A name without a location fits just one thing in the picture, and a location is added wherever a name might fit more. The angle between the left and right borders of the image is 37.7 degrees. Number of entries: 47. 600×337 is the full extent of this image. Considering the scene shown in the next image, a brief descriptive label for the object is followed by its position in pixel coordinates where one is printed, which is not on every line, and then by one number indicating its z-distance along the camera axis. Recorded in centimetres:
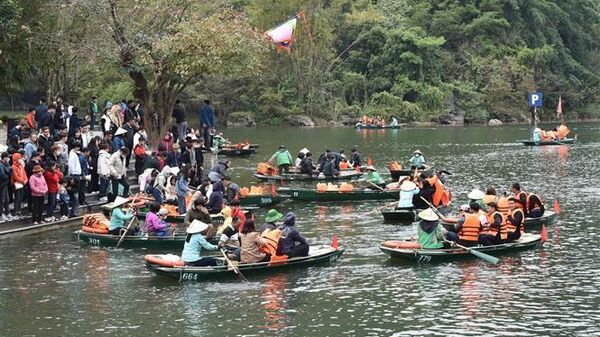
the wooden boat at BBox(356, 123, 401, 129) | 7931
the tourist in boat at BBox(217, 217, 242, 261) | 2016
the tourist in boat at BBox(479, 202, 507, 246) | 2194
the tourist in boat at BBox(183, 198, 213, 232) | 2302
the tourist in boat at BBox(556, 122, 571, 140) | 5847
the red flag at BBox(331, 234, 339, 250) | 2181
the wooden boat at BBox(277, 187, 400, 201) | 3228
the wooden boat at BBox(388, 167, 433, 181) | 3892
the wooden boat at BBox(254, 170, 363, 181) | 3866
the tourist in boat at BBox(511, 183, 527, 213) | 2519
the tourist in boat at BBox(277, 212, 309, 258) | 2062
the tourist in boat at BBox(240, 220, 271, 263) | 2003
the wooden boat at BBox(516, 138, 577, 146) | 5716
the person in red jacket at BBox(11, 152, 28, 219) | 2397
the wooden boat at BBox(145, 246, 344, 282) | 1942
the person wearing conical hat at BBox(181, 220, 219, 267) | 1953
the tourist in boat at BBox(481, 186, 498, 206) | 2428
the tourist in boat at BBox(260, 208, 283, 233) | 2056
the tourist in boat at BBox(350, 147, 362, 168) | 4112
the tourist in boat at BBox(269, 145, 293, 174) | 3931
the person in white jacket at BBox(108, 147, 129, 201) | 2783
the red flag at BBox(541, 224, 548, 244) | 2319
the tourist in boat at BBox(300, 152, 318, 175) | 3897
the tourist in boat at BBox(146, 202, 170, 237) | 2312
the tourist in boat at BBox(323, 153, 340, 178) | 3853
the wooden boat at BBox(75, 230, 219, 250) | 2297
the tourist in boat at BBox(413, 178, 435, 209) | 2766
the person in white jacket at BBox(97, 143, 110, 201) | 2773
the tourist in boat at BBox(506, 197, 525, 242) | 2245
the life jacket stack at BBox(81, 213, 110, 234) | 2364
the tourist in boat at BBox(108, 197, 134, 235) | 2350
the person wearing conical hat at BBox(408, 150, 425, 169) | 3929
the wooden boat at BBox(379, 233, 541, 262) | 2128
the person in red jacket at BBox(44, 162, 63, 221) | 2469
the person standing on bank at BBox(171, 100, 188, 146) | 3772
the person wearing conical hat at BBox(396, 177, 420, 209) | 2725
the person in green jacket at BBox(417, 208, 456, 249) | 2131
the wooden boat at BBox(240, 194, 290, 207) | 3008
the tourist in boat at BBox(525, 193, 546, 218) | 2608
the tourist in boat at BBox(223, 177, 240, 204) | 2719
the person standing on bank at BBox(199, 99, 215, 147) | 3810
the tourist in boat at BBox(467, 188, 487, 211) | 2458
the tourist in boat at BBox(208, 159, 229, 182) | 2878
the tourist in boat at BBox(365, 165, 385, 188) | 3403
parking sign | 8506
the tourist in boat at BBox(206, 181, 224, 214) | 2584
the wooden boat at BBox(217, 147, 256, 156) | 5178
